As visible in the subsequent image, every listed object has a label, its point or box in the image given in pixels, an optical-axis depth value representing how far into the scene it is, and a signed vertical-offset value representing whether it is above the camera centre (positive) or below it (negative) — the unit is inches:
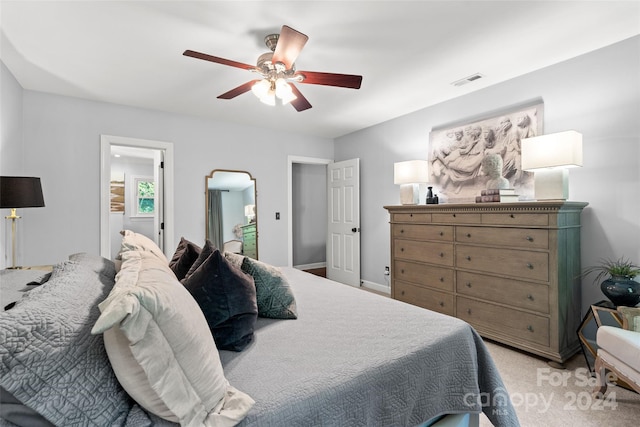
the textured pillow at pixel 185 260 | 65.5 -10.8
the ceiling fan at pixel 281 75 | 74.4 +38.1
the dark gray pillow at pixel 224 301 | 47.2 -14.5
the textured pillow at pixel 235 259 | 63.4 -10.3
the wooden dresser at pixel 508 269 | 90.0 -20.7
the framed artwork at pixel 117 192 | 218.4 +14.7
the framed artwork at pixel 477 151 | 111.7 +24.7
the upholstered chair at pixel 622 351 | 63.7 -31.9
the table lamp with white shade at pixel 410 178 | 138.6 +14.9
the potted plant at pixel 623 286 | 80.5 -21.2
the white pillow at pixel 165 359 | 28.2 -15.1
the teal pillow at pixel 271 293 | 59.6 -16.4
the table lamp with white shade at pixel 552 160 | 88.5 +14.6
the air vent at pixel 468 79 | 112.5 +49.9
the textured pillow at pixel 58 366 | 25.2 -13.7
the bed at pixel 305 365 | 26.7 -21.4
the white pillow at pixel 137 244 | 59.0 -6.7
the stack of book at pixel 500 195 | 104.2 +4.7
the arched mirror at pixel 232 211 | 165.2 +0.1
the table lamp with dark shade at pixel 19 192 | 83.5 +5.9
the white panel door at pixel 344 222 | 187.2 -7.6
